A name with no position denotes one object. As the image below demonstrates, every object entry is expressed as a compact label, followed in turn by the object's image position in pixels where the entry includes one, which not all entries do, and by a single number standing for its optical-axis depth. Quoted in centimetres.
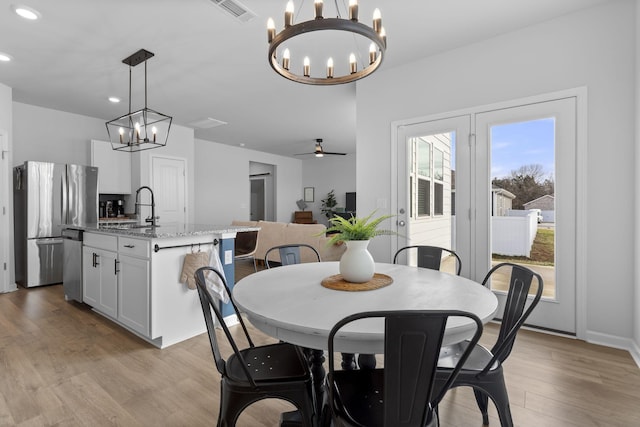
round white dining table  103
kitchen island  252
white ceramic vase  156
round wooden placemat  145
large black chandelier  154
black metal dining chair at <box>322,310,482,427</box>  88
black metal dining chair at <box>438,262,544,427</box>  125
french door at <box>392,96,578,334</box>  272
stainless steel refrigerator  434
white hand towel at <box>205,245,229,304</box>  258
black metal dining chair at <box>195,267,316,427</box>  122
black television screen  903
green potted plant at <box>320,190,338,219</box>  939
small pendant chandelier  547
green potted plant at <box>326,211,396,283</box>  156
